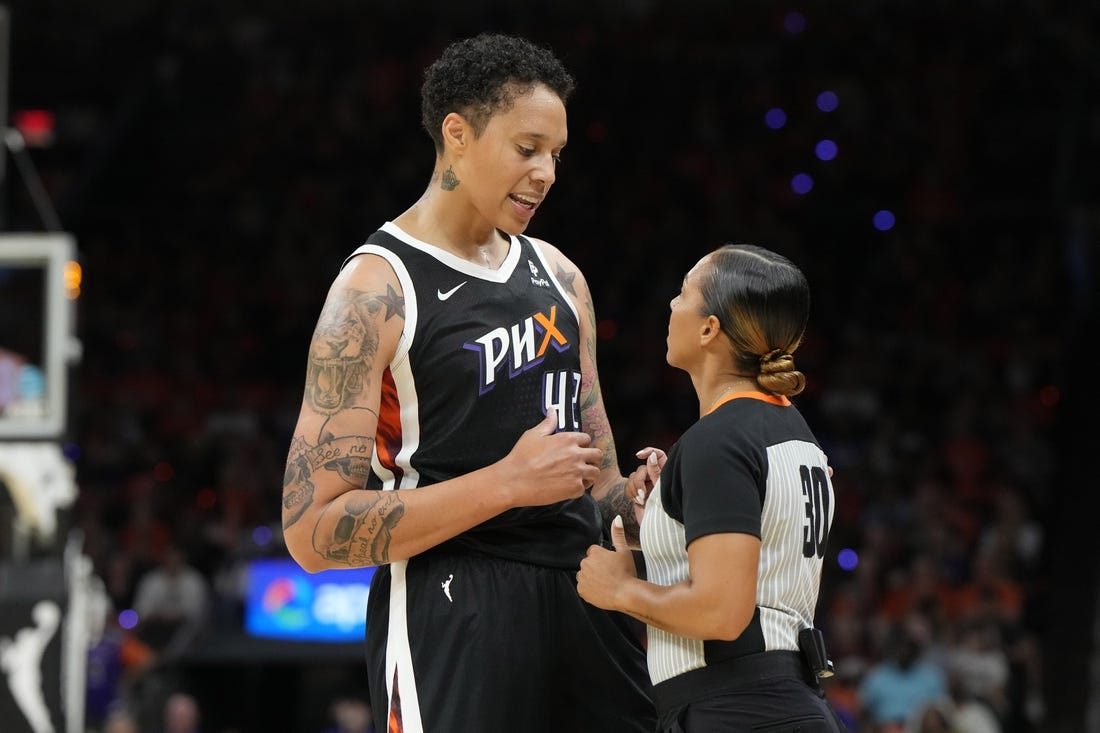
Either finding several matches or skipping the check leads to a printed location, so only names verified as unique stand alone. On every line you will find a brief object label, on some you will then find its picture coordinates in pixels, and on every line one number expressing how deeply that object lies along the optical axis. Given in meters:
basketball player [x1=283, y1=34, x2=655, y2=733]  5.89
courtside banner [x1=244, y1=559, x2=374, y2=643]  20.12
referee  5.38
